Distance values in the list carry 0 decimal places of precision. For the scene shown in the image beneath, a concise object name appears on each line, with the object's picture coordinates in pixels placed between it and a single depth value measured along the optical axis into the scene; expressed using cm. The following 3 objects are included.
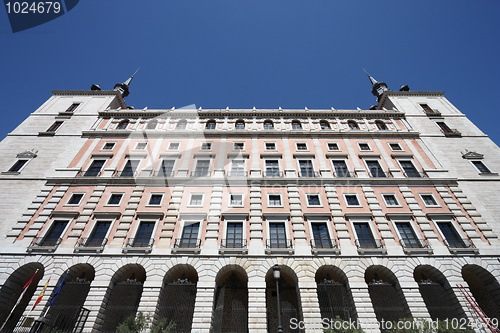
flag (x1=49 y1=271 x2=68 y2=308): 1628
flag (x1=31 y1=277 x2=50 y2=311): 1627
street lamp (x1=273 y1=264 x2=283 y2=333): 1407
